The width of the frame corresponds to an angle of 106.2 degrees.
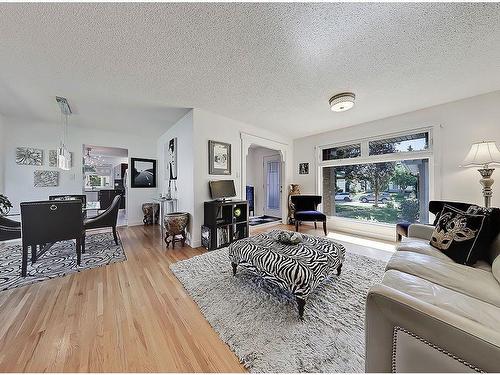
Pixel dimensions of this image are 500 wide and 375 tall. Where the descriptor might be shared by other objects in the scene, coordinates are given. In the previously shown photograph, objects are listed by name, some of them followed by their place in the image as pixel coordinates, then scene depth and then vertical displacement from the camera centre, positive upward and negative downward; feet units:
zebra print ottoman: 4.86 -2.21
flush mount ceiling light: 8.53 +3.96
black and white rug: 6.95 -3.30
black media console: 10.25 -2.13
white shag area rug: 3.74 -3.41
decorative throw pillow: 4.81 -1.39
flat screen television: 10.96 -0.13
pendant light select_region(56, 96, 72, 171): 9.51 +4.33
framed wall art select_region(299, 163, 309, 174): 16.34 +1.64
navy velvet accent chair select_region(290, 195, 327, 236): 13.61 -1.37
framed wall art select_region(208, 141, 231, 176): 11.19 +1.80
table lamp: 7.74 +1.11
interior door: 19.60 +0.18
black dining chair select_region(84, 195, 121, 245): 9.90 -1.70
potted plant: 8.65 -0.69
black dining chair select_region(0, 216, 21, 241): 7.92 -1.78
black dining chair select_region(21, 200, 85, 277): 7.06 -1.44
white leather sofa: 2.02 -1.89
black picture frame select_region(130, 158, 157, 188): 16.15 +1.27
